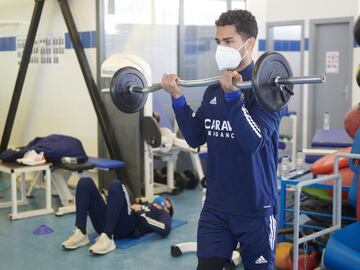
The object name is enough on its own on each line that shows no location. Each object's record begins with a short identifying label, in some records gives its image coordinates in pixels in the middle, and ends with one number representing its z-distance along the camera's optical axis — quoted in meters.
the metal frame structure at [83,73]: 5.57
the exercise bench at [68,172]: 4.99
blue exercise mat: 4.14
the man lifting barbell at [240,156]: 2.02
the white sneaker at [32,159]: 5.03
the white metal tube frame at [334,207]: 3.04
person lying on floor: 3.93
